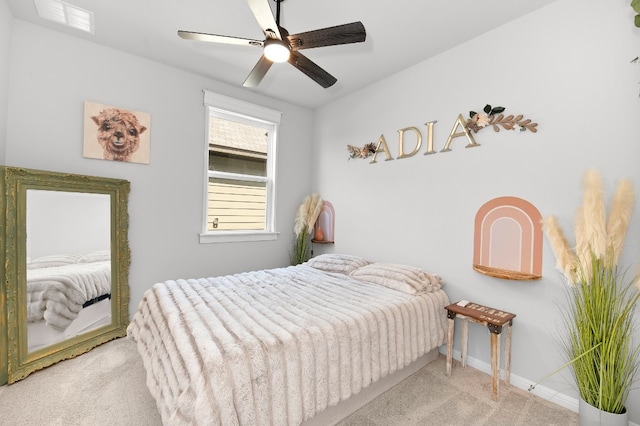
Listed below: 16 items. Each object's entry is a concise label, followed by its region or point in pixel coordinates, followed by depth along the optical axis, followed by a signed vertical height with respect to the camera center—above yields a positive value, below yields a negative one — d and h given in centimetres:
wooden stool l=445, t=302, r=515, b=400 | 199 -87
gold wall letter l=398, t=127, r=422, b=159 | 288 +71
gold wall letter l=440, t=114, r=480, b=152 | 247 +70
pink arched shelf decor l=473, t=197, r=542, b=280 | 212 -22
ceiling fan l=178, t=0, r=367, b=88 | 169 +109
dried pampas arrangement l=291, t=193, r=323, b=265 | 393 -25
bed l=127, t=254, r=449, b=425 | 125 -75
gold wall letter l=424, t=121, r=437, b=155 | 276 +72
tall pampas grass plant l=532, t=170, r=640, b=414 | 156 -52
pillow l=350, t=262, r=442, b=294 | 240 -63
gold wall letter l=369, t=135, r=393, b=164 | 316 +70
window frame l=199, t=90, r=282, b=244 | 333 +64
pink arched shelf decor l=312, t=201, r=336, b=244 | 390 -25
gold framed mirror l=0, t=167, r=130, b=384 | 205 -56
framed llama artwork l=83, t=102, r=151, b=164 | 264 +67
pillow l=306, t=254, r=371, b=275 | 303 -62
